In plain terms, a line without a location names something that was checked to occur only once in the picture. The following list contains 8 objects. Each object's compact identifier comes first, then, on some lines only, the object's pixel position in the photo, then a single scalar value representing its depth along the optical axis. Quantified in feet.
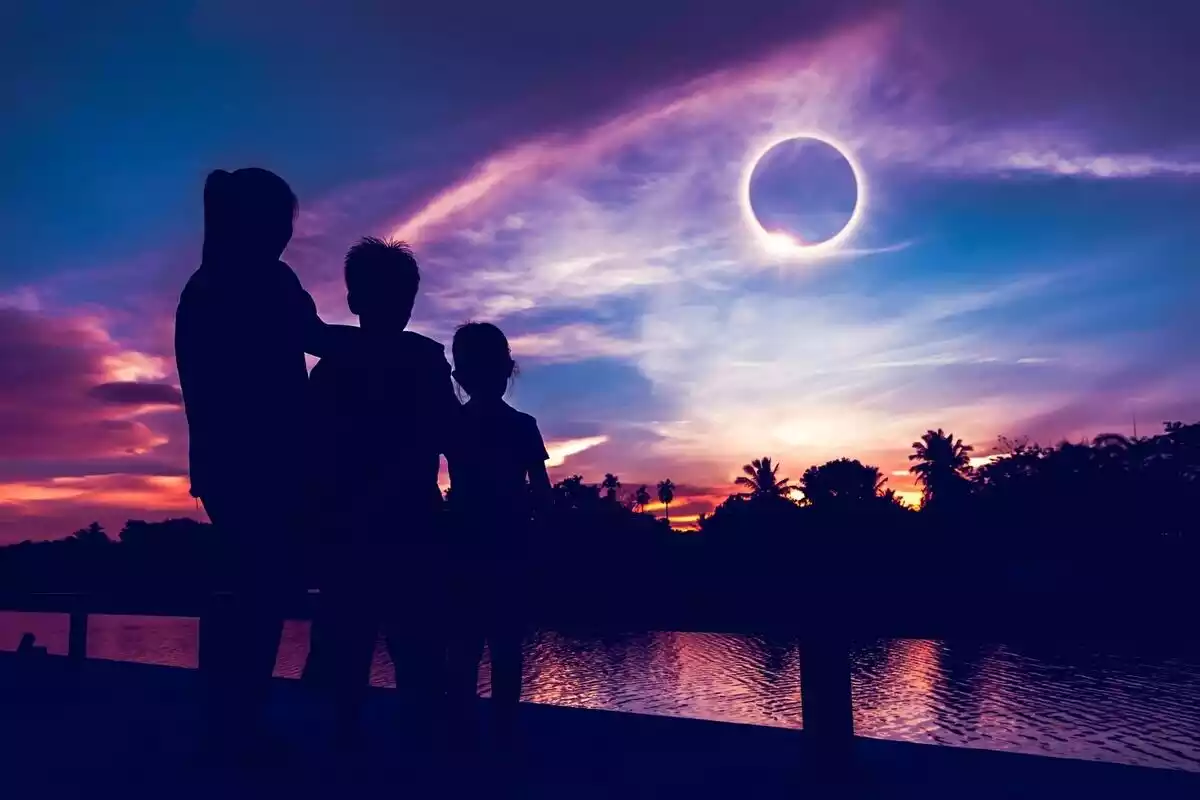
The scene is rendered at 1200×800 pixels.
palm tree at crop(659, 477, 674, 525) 495.00
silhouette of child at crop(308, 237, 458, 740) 8.11
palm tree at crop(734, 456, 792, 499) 305.94
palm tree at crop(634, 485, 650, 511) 459.73
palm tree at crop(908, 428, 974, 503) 271.49
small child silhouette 8.89
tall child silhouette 8.42
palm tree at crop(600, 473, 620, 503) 437.21
